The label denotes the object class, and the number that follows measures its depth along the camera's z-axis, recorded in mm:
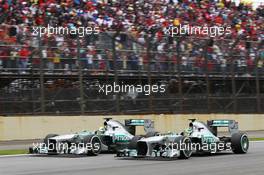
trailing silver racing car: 13188
